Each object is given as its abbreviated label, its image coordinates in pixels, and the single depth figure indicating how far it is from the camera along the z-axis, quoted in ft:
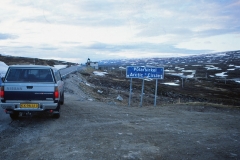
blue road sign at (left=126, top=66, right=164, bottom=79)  47.42
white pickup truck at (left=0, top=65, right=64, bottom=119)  26.17
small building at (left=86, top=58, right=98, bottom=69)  288.96
